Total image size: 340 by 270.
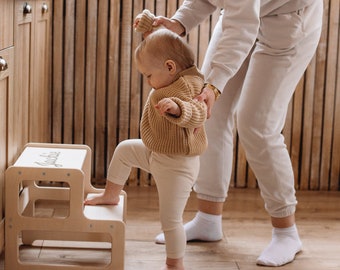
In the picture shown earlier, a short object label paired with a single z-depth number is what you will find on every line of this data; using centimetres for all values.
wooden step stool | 216
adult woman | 235
